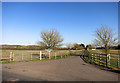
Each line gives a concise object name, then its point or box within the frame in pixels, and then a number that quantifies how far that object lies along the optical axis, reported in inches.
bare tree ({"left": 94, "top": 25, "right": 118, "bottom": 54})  577.0
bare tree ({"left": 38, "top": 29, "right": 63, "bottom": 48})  837.4
